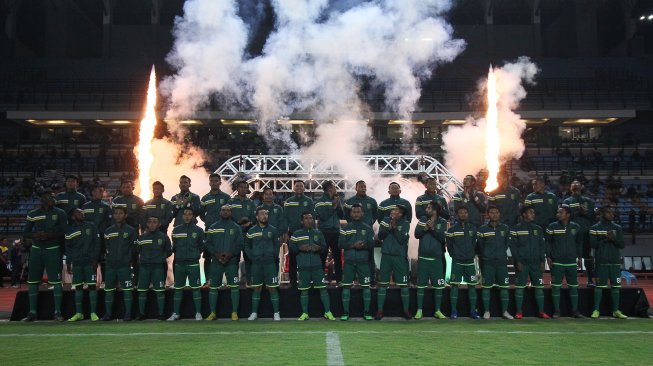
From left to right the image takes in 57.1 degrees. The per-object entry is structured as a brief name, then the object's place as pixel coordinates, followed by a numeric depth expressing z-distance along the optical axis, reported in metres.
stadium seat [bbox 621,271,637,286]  20.98
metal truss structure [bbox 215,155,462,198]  20.11
